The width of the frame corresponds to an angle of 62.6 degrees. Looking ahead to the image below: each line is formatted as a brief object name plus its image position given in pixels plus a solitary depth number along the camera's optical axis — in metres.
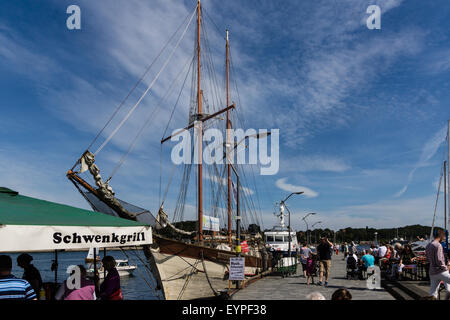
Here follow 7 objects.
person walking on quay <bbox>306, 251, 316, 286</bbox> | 16.62
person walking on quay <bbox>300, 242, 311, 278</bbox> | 19.41
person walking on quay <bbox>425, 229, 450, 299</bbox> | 8.19
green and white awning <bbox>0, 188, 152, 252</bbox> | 5.52
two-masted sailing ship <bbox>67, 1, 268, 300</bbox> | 16.77
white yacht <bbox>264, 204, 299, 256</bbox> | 45.06
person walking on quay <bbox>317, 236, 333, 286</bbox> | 14.92
